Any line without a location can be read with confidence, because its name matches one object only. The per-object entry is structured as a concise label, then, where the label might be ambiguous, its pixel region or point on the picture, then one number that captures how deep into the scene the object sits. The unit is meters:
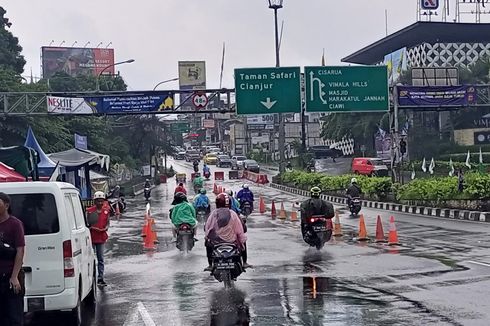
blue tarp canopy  24.22
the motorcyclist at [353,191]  30.81
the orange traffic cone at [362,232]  20.31
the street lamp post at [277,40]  51.00
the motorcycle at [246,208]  30.52
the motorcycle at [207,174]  75.88
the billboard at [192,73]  134.00
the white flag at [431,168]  51.20
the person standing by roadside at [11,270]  7.46
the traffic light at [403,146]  35.09
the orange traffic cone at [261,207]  35.67
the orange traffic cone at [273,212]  32.21
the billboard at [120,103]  39.28
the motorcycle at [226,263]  12.16
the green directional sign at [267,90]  37.56
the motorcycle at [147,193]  49.77
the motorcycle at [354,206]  30.77
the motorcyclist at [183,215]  18.34
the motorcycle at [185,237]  18.08
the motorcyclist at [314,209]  17.69
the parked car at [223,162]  98.93
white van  8.84
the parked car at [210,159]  108.38
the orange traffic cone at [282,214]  31.19
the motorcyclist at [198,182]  41.85
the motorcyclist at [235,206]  20.44
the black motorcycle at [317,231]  17.66
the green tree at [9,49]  70.81
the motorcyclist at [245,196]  31.15
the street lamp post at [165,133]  88.12
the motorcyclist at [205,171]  76.12
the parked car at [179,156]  139.73
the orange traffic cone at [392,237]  18.74
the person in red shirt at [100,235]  13.44
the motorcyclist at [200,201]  26.06
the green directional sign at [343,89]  37.81
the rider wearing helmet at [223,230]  12.46
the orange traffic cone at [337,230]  21.92
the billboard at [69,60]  121.31
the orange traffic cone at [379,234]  19.72
